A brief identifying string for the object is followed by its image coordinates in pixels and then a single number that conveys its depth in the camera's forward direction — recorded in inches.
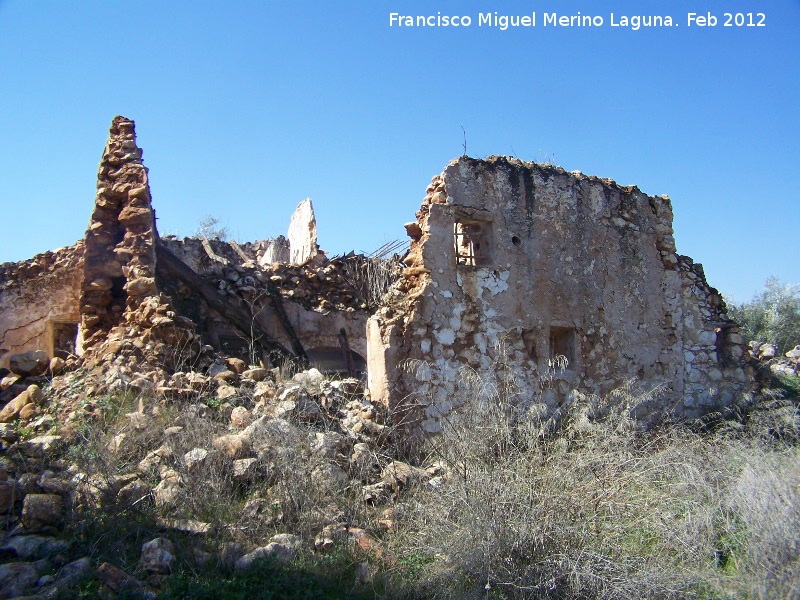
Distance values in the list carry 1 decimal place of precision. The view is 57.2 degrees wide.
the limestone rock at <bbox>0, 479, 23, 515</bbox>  227.0
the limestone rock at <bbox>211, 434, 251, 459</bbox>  253.0
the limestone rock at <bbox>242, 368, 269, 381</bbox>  314.2
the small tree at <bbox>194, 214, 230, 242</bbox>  884.6
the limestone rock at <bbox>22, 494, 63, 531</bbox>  220.7
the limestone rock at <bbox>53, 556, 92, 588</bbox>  196.9
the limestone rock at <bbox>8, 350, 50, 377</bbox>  328.8
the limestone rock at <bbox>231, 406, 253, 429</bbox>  274.7
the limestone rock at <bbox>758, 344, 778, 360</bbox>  647.6
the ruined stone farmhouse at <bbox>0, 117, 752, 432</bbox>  309.6
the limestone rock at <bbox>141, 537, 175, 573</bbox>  205.3
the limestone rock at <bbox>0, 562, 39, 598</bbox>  193.2
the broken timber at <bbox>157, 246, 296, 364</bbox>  412.8
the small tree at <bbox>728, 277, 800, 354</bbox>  742.5
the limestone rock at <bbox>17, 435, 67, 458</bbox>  252.8
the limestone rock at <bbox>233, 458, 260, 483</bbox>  245.9
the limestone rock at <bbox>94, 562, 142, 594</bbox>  194.2
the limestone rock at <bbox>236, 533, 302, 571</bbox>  212.0
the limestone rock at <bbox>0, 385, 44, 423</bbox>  297.1
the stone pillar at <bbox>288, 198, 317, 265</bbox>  602.1
